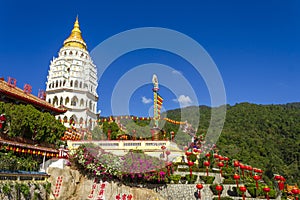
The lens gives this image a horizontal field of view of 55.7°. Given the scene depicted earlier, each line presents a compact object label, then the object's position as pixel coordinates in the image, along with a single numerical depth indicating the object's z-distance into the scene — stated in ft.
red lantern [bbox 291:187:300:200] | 58.47
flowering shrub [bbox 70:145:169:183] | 54.80
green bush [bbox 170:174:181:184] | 60.34
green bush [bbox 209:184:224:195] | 60.13
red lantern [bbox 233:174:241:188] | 60.22
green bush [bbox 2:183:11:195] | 41.32
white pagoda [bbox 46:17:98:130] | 131.64
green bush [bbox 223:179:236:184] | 63.82
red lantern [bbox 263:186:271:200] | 56.57
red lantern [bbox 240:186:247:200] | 56.37
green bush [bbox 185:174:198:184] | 61.57
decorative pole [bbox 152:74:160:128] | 80.69
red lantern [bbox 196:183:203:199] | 57.11
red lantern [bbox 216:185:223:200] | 57.21
